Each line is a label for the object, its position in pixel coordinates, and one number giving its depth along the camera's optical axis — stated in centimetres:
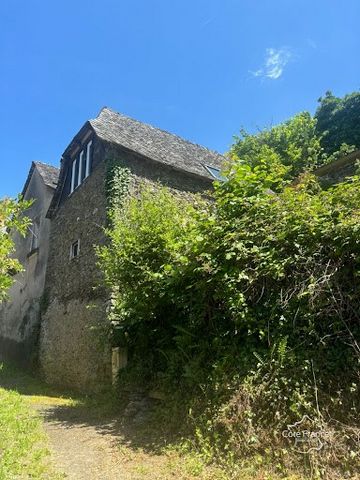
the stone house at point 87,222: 1133
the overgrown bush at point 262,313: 420
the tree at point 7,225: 732
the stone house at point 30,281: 1603
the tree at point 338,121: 2158
